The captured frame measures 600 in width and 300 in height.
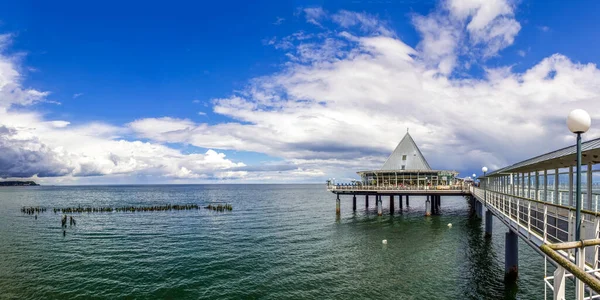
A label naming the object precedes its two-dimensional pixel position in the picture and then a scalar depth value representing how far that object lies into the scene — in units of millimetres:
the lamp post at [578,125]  7954
